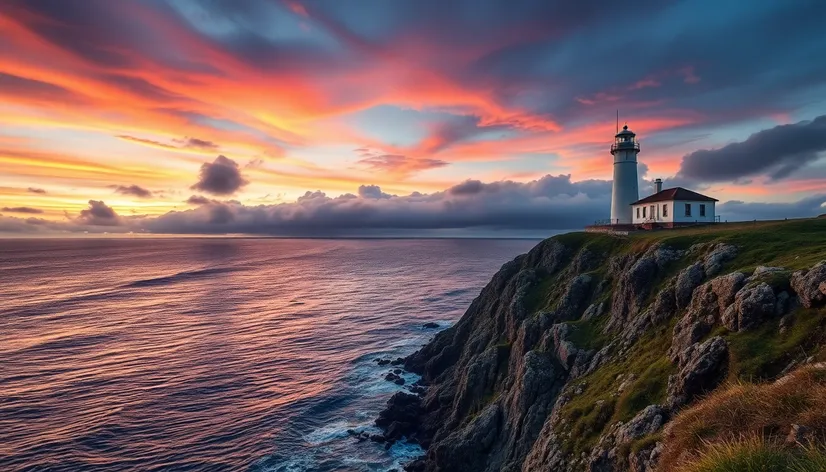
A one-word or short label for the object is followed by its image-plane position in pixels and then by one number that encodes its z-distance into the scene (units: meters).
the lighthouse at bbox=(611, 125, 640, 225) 70.38
